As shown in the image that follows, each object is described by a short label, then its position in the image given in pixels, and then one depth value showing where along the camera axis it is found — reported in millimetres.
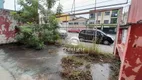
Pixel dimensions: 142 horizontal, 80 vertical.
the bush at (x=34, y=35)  3141
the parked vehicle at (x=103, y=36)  5169
